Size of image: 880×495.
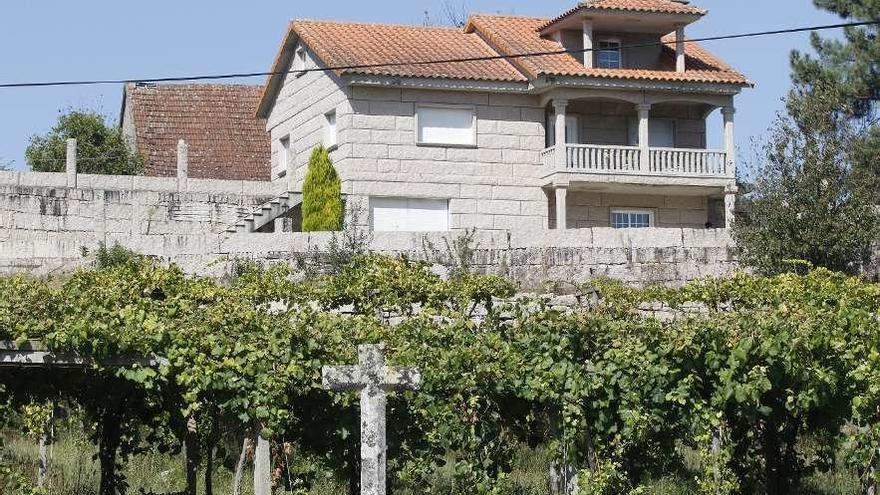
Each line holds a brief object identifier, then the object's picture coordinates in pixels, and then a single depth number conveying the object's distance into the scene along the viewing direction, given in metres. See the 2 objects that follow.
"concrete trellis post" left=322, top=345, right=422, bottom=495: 13.48
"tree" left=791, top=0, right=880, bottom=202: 36.59
